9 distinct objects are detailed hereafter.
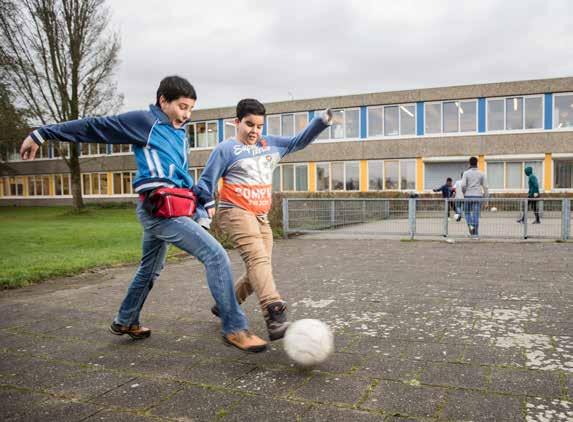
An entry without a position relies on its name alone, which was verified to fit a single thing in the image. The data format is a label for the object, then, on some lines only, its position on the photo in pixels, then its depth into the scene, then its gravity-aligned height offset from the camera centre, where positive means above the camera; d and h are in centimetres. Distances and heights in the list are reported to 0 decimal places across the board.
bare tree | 2553 +691
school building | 2844 +293
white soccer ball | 322 -99
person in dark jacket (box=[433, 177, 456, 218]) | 2083 -21
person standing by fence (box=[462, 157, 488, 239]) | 1146 -20
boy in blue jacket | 353 +24
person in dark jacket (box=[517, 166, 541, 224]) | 1128 -39
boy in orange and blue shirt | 396 +4
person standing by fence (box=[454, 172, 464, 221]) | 1163 -51
